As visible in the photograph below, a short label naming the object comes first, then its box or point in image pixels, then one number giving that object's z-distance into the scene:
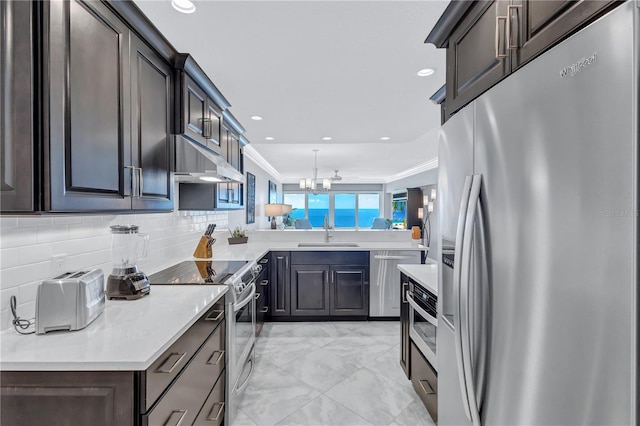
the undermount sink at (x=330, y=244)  4.15
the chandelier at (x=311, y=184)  7.86
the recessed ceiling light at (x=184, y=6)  1.43
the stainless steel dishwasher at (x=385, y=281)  3.71
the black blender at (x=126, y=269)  1.50
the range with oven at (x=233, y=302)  1.87
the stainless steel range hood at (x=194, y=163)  1.94
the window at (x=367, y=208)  12.70
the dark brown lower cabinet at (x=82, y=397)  0.92
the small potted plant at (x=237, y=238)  3.92
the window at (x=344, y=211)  12.79
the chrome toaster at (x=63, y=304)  1.10
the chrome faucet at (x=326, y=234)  4.30
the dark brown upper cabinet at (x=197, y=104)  1.97
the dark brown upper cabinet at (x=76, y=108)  0.96
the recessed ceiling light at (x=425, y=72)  2.06
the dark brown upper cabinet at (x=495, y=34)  0.78
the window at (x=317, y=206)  12.95
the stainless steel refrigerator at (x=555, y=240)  0.57
